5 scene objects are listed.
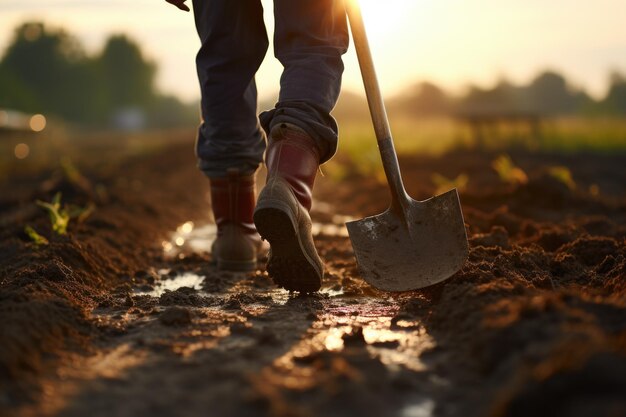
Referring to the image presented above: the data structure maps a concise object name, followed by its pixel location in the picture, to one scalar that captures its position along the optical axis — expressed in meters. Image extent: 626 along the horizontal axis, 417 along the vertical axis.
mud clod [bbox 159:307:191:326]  2.08
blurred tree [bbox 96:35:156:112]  74.94
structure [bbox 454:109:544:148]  16.00
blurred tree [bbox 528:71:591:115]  45.28
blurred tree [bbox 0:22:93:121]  61.94
